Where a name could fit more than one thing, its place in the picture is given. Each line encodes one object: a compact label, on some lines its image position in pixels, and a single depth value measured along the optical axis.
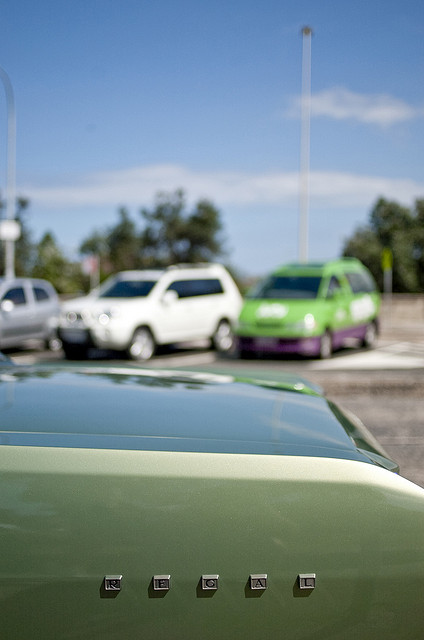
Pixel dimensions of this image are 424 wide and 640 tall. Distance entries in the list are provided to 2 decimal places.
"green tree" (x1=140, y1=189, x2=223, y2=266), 83.44
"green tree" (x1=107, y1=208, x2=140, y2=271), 85.71
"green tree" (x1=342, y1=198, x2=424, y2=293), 57.00
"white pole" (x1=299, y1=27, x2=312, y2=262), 29.77
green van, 14.02
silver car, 16.03
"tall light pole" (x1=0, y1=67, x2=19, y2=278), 26.23
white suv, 14.63
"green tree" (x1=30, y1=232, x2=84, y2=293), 51.38
